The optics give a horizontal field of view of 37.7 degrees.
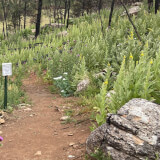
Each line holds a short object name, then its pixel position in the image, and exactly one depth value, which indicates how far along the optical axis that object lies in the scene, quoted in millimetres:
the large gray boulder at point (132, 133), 2652
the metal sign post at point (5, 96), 5410
